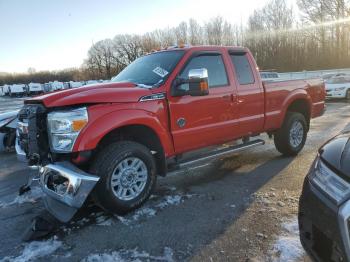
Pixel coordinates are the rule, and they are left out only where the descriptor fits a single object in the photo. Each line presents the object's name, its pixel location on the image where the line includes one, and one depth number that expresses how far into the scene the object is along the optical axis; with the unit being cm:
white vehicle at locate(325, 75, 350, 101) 2001
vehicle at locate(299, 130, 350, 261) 223
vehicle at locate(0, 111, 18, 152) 853
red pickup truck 409
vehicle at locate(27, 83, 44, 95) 4897
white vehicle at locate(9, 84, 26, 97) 4956
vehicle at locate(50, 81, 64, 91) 4716
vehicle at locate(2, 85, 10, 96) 5147
